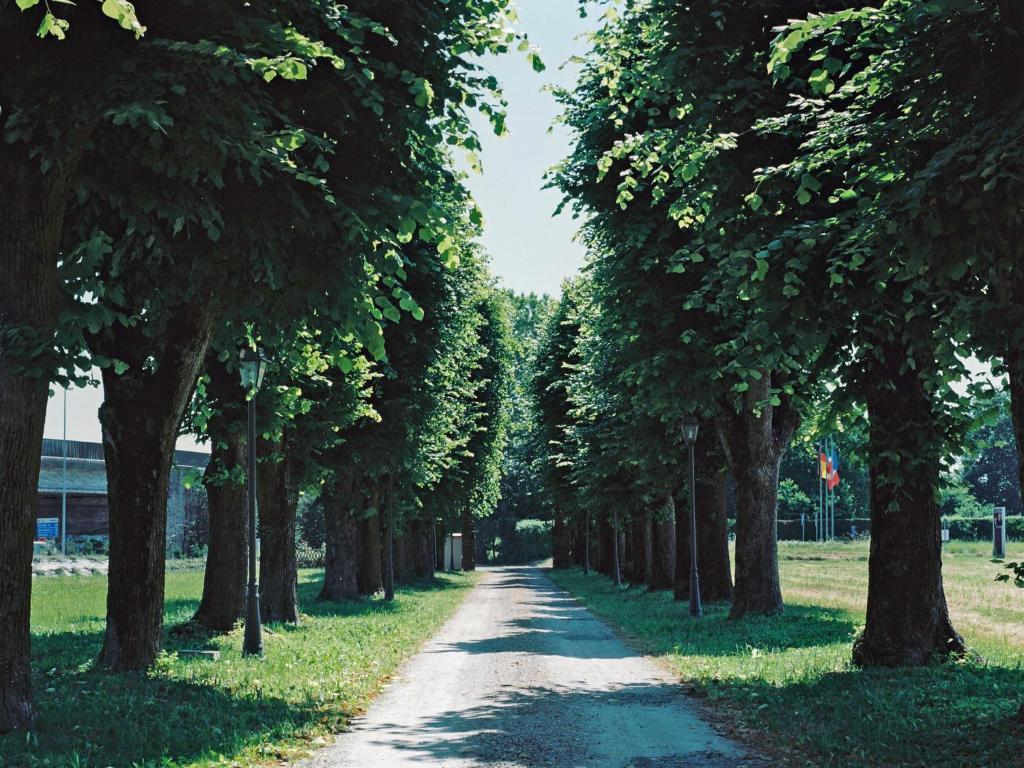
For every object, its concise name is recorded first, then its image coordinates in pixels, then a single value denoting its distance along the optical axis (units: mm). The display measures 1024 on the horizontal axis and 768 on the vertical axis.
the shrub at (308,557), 79812
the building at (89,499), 52125
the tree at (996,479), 120838
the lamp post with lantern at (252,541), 15836
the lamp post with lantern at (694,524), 23156
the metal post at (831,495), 87750
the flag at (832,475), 85381
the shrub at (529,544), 102000
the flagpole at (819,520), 96875
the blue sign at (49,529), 60000
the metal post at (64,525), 50175
